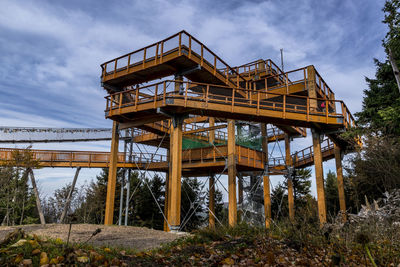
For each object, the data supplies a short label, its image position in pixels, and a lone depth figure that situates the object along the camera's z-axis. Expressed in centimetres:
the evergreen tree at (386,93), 1452
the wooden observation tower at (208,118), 1625
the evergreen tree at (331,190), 3427
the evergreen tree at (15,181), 2034
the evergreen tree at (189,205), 3132
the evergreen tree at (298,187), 3362
